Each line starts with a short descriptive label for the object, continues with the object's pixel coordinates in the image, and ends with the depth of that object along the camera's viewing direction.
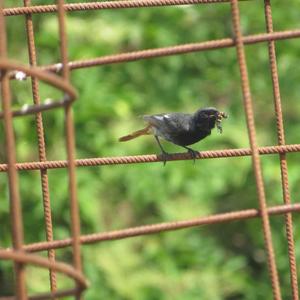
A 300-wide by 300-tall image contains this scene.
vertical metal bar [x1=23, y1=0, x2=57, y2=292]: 8.62
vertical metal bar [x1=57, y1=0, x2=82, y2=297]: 6.70
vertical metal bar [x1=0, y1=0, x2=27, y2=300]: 6.46
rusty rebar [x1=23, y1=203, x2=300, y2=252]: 7.13
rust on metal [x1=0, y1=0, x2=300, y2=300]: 6.58
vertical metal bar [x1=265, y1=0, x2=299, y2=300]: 8.46
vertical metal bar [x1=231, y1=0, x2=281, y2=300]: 7.35
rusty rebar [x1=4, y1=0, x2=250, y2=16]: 8.71
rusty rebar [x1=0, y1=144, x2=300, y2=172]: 8.58
